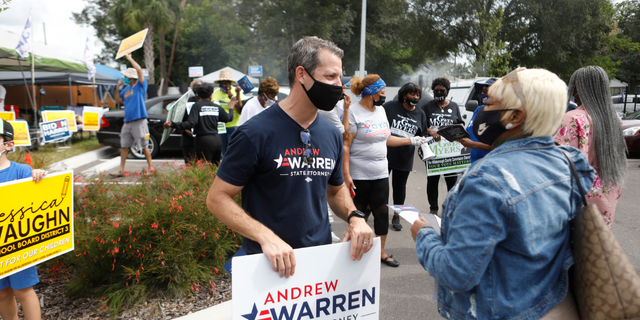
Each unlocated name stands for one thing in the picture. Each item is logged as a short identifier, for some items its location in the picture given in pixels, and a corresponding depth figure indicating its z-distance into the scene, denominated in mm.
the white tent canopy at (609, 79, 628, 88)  31409
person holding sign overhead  7684
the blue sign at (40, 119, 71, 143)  9018
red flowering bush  3154
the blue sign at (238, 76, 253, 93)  7152
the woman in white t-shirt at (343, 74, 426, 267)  4109
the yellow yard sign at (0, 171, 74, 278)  2508
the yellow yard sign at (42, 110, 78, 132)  9387
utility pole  17438
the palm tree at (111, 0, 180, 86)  28781
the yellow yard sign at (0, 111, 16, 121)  7439
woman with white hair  1295
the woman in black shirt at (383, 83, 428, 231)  4789
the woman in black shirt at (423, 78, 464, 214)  5512
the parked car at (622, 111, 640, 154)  11023
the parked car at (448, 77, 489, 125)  10765
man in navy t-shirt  1790
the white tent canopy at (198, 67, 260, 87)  21609
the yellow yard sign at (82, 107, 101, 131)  10156
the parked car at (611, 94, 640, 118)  19666
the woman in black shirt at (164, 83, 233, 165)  6232
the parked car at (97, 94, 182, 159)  10281
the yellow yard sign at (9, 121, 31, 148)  6516
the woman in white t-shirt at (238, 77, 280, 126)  5723
